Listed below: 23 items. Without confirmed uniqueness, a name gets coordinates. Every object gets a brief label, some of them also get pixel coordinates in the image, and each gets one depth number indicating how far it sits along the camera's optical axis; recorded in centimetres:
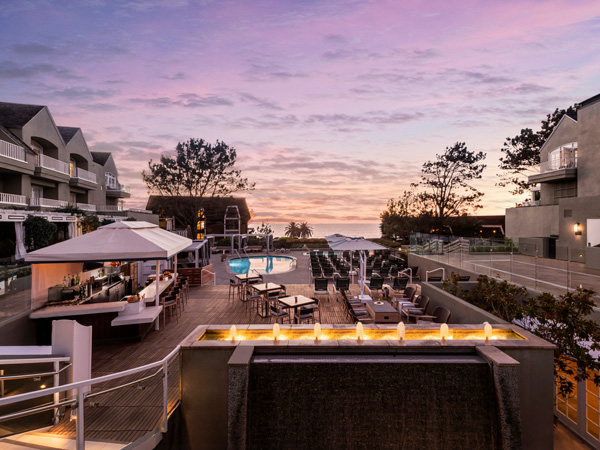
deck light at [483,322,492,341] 455
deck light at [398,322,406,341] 439
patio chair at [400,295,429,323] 817
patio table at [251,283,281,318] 914
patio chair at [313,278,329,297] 1145
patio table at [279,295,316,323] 788
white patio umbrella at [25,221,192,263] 607
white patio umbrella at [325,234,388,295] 1009
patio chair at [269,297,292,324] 768
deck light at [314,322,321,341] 451
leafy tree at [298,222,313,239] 5341
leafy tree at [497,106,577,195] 3128
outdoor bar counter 645
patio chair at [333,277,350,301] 1077
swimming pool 2276
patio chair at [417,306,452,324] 719
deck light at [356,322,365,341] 445
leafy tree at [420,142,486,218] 3403
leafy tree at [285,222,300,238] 5328
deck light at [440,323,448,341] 452
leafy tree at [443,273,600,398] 479
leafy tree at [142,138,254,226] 3375
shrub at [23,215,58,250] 1450
